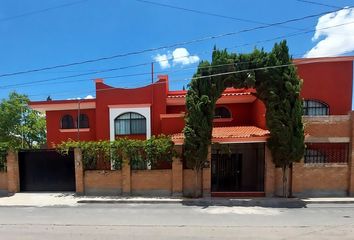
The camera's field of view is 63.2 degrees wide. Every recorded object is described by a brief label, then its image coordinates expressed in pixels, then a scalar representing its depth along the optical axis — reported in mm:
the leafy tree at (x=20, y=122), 30109
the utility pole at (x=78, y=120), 18278
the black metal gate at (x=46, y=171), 14914
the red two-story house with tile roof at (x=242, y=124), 13156
